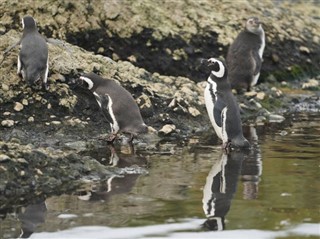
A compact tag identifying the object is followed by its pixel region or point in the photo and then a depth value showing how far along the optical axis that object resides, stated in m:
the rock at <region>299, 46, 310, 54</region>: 17.77
